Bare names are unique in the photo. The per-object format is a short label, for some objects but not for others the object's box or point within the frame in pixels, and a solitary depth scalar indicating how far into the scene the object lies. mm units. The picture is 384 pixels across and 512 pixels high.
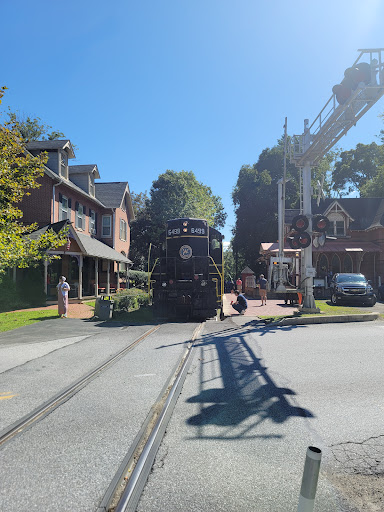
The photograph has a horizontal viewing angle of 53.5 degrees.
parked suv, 19125
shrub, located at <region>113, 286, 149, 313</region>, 16438
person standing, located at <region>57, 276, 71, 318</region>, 15203
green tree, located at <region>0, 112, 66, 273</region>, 11953
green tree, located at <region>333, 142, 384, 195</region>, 52938
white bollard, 1872
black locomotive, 13898
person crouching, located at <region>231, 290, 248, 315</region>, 15766
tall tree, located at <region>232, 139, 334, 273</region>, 43781
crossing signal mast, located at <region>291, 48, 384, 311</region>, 10797
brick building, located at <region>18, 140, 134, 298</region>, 20812
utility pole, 14734
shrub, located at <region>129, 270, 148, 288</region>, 32781
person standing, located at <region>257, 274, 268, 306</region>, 19733
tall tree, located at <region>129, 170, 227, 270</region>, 41000
